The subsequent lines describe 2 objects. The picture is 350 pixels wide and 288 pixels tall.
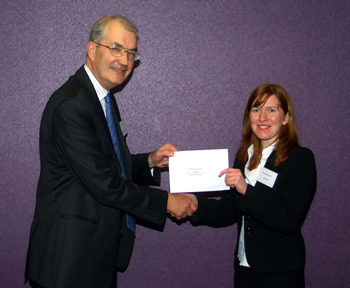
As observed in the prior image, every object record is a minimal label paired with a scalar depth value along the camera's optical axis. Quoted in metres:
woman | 1.83
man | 1.76
